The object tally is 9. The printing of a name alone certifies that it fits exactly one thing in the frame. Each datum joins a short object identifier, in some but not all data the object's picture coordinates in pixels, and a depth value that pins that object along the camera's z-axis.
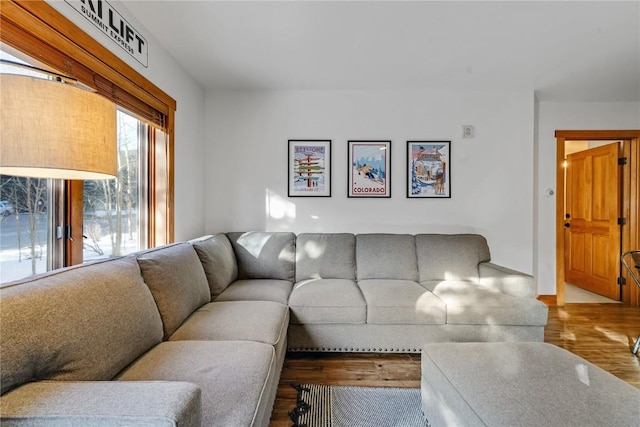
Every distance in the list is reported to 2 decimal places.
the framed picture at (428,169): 3.19
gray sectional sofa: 0.80
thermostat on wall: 3.20
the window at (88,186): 1.31
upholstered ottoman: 1.00
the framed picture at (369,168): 3.19
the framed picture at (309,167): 3.19
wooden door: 3.69
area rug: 1.53
